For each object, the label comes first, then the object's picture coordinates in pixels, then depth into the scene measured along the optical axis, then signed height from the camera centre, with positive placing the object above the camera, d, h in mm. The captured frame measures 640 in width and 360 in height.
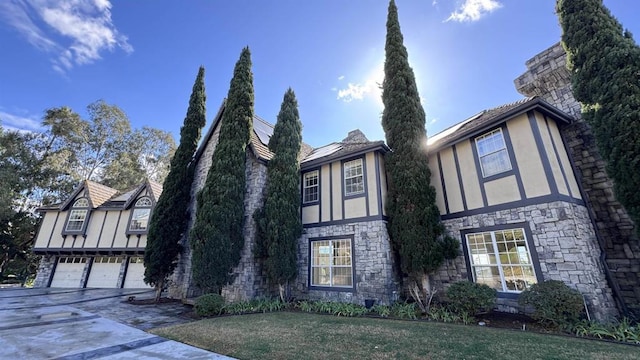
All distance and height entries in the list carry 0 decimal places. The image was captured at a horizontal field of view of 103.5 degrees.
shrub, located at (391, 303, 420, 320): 7318 -1537
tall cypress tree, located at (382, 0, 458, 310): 7992 +2363
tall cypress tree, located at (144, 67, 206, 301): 11414 +2418
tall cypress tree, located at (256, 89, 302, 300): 9617 +1968
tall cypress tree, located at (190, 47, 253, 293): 9305 +2127
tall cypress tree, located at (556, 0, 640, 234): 5930 +4279
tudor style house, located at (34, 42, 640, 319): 6586 +1348
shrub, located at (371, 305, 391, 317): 7626 -1558
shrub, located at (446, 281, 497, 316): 6598 -1038
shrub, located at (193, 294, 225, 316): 8289 -1465
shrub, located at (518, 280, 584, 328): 5594 -1029
